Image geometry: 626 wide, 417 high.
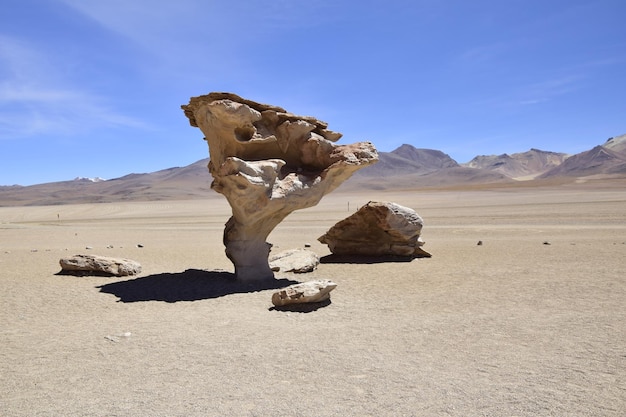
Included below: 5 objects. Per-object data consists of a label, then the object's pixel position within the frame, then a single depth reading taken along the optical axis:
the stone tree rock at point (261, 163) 9.61
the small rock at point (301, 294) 8.10
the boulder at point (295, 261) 12.11
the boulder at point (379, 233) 13.66
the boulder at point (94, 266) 11.65
